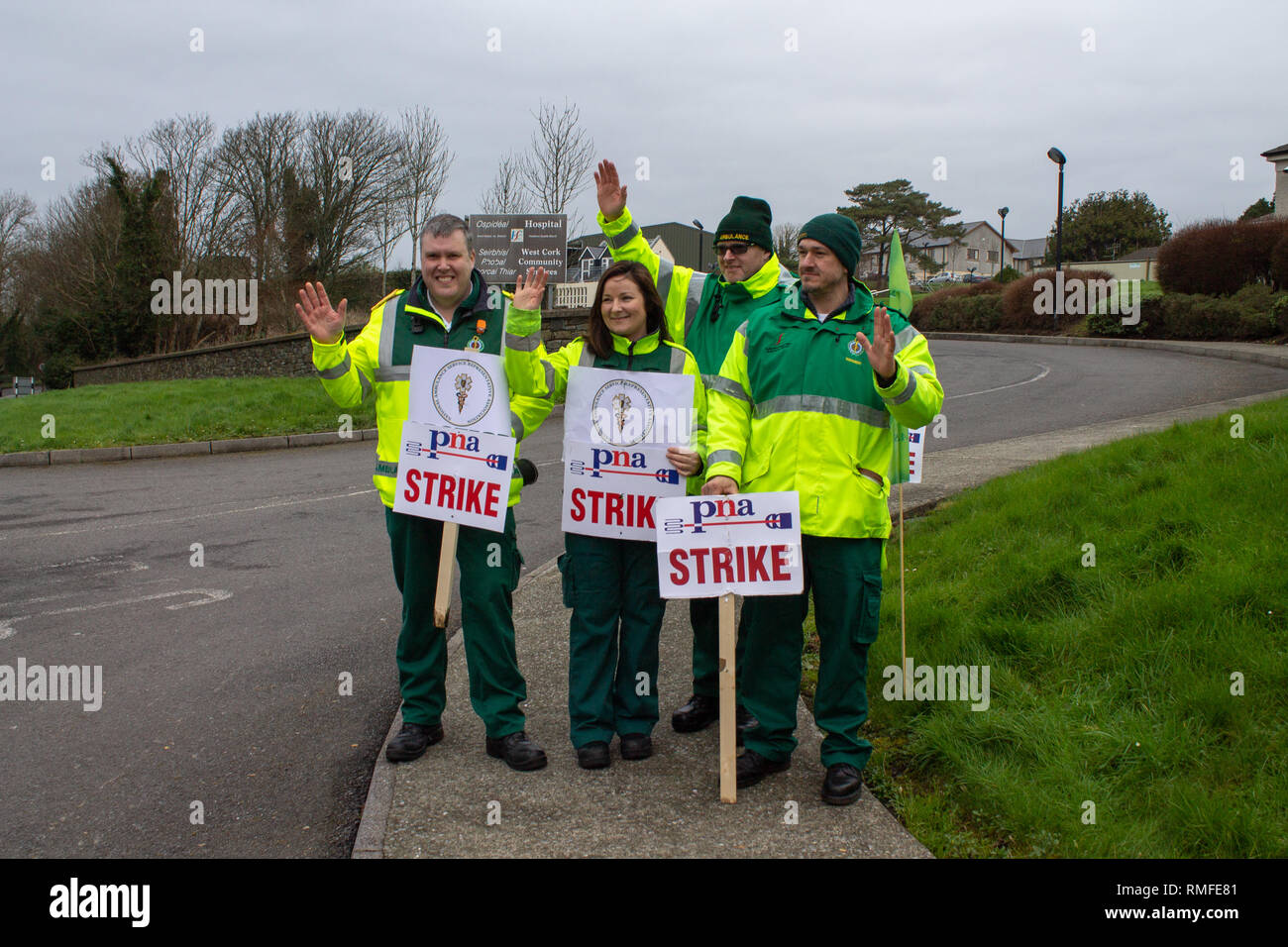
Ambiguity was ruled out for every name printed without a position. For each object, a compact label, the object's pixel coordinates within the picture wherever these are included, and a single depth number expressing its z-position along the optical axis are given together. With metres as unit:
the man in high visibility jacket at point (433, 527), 4.06
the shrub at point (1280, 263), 25.17
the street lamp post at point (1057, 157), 29.33
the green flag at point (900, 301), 4.21
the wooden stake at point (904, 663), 4.31
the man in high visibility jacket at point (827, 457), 3.65
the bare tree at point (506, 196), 31.73
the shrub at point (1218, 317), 24.59
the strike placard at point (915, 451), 5.55
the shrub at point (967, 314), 36.09
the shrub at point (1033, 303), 32.62
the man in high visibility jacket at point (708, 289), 4.30
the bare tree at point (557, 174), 28.36
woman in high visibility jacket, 4.02
